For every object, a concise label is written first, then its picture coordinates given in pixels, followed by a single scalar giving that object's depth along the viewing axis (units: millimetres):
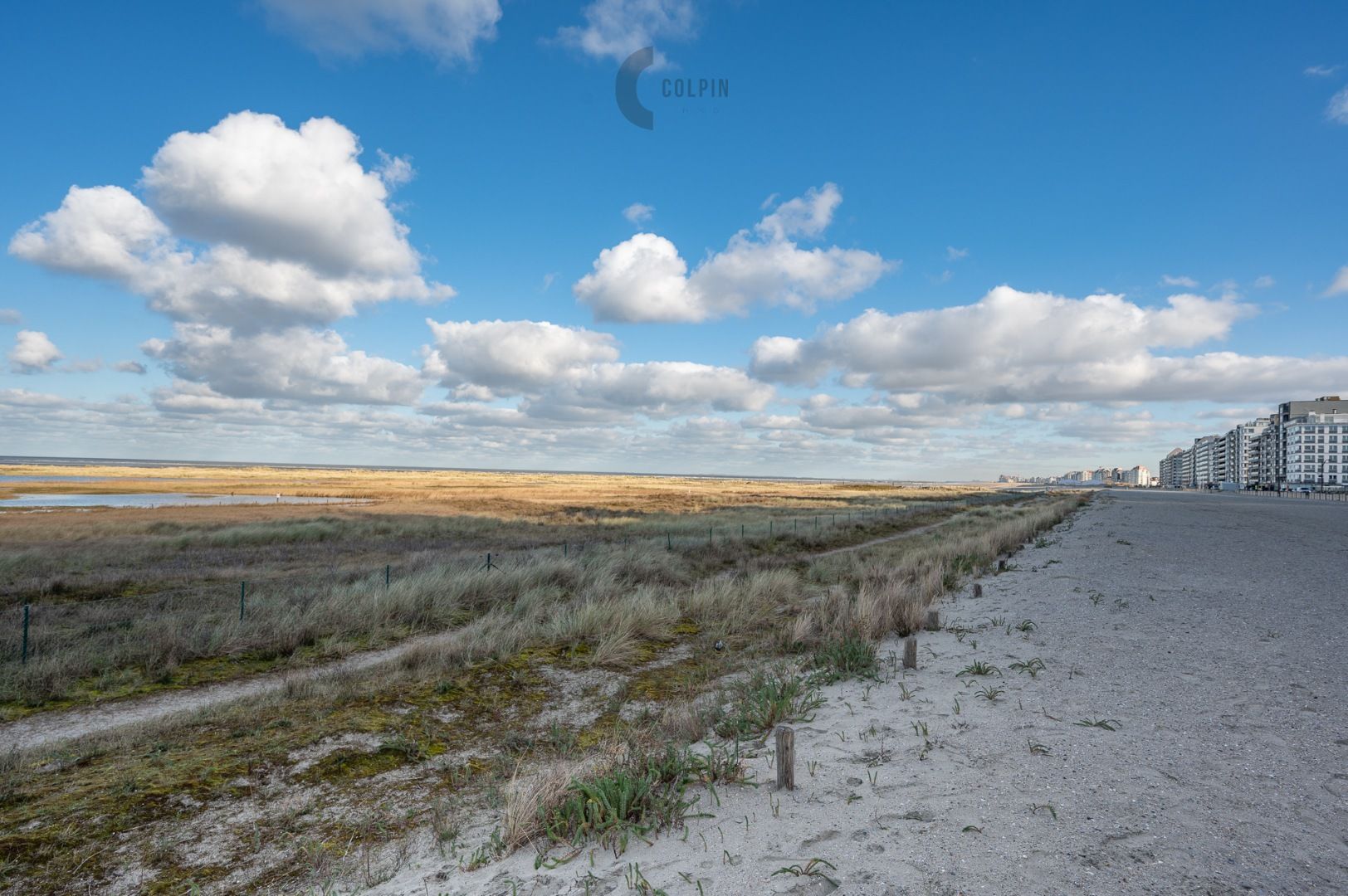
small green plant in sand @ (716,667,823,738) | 7332
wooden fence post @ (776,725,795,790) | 5605
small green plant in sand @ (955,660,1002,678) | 8977
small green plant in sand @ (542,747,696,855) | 5008
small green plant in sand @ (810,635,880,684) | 9146
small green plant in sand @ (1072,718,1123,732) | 6768
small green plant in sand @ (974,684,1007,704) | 7961
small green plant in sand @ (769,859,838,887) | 4355
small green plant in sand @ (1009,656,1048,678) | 9031
